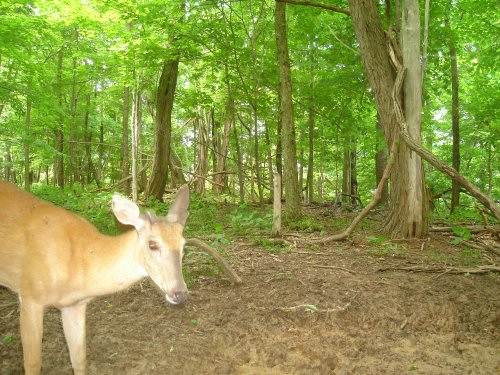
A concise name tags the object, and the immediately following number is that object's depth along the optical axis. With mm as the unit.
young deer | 2674
